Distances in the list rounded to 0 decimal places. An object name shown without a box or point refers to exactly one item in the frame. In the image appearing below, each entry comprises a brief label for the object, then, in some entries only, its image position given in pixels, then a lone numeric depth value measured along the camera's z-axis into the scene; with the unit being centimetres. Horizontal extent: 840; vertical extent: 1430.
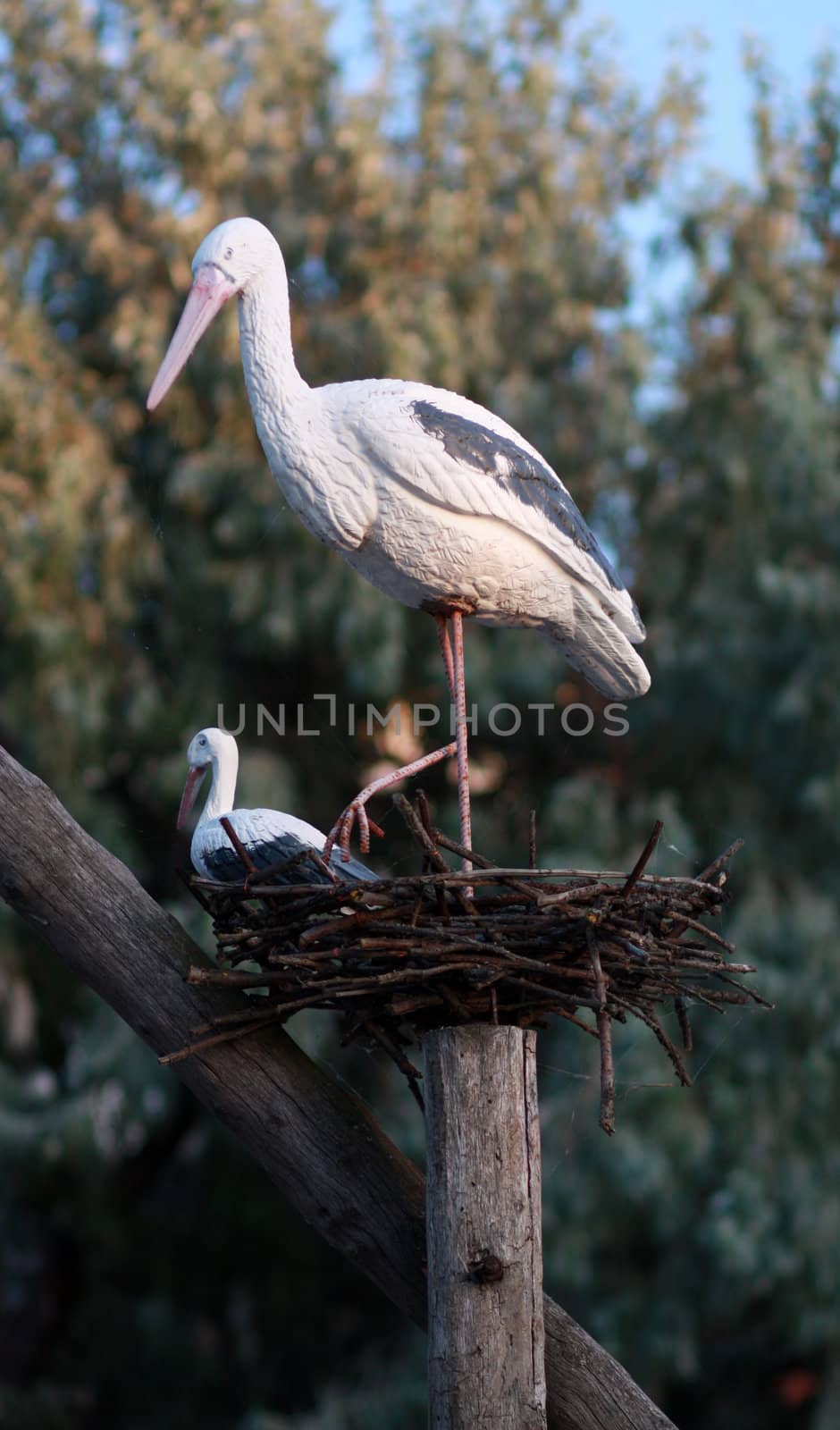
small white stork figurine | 550
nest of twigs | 503
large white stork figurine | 568
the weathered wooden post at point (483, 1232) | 482
